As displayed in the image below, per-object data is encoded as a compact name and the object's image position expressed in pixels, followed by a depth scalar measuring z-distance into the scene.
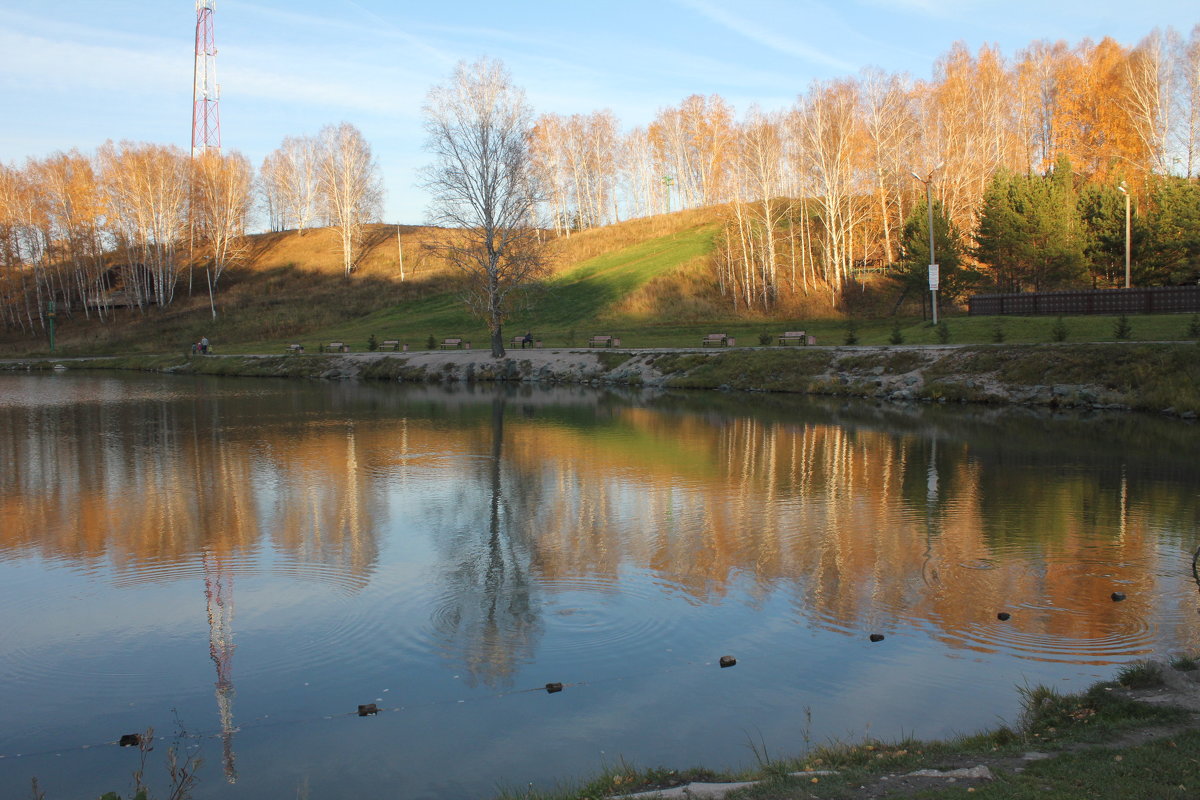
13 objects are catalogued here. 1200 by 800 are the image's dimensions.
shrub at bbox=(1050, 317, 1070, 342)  34.31
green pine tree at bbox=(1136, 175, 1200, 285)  43.38
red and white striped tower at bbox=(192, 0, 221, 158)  84.69
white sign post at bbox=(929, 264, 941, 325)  39.28
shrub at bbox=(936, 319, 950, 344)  37.62
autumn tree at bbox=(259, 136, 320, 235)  103.31
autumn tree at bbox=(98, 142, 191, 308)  77.62
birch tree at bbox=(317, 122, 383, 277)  88.31
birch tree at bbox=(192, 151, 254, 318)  83.88
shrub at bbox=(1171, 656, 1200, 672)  7.60
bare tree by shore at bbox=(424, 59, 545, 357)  44.94
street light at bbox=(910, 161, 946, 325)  39.26
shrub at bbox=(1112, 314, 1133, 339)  32.78
